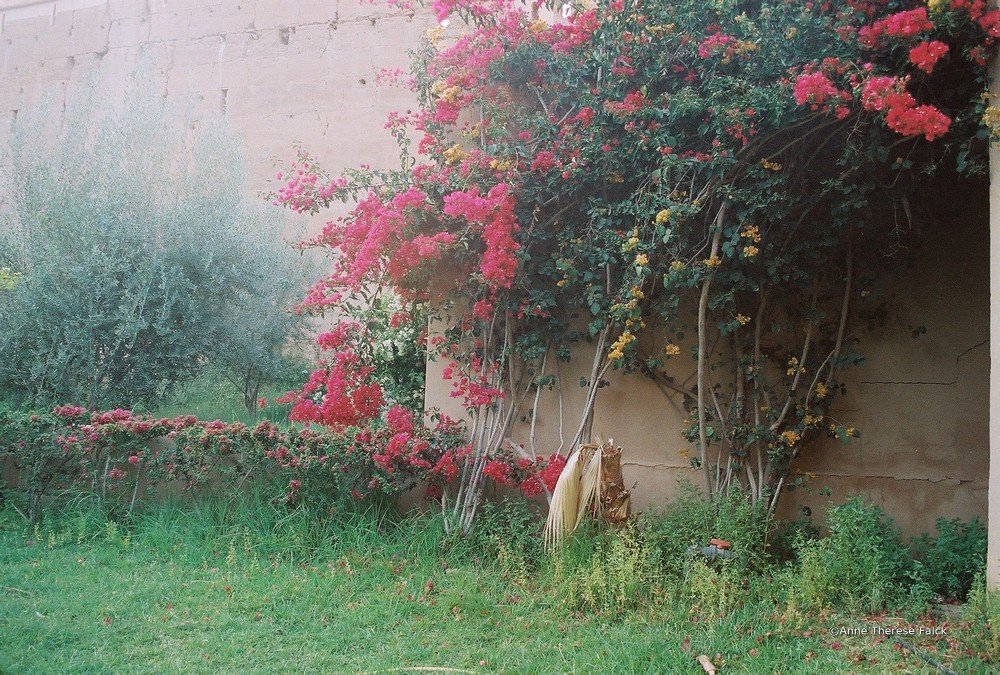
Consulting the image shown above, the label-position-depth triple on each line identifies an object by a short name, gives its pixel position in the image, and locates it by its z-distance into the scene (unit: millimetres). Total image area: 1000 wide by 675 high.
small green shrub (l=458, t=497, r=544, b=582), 4055
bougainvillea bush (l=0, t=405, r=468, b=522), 4598
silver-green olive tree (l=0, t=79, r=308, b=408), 6320
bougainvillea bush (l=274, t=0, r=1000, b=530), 3838
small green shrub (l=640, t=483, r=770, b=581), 3795
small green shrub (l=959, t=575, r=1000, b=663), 2816
